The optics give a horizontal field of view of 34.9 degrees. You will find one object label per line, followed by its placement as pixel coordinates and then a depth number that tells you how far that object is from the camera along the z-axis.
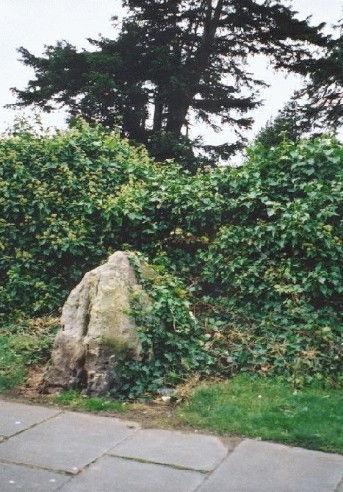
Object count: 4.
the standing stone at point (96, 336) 4.89
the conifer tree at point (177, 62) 17.36
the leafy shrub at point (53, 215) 7.25
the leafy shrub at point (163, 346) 4.95
